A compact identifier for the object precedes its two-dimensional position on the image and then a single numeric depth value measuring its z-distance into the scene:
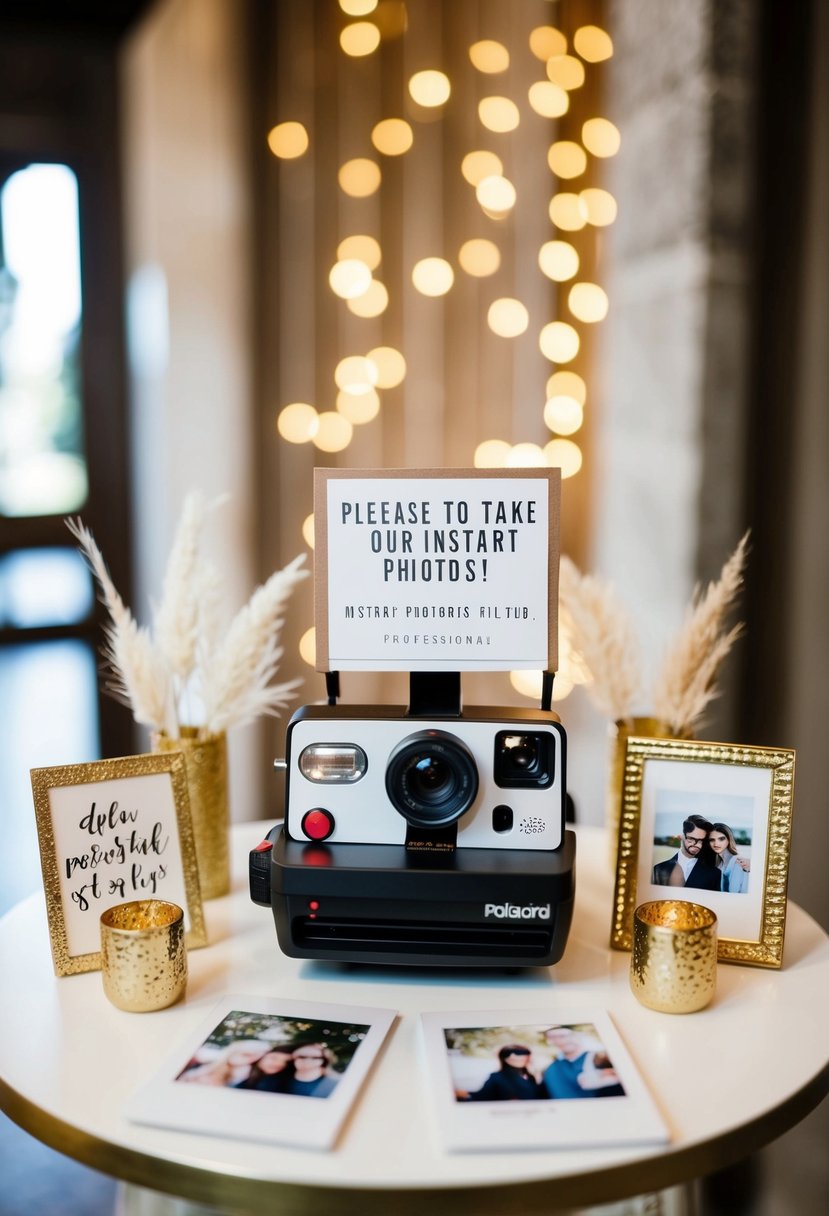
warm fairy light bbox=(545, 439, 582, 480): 2.34
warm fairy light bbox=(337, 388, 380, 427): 2.63
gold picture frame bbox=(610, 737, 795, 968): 1.05
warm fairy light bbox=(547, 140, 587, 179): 2.23
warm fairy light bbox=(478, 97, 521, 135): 2.31
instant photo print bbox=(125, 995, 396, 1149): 0.78
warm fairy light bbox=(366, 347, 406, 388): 2.58
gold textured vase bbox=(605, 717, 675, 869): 1.24
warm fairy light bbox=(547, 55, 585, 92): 2.19
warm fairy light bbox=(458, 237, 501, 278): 2.40
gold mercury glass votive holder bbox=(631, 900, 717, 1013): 0.94
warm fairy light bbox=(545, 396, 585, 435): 2.34
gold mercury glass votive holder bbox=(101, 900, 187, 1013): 0.94
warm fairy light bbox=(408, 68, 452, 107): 2.40
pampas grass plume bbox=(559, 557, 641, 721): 1.23
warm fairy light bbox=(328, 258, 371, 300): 2.59
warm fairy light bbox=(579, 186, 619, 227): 2.17
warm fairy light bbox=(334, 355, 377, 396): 2.61
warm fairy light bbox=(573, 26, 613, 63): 2.13
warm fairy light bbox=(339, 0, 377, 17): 2.45
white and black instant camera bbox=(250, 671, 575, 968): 0.96
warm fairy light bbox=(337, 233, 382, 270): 2.58
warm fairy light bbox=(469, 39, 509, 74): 2.31
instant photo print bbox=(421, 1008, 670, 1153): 0.77
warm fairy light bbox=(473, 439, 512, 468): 2.46
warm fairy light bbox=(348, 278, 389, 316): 2.58
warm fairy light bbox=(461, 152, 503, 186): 2.35
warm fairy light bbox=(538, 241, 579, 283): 2.29
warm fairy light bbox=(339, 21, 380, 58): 2.48
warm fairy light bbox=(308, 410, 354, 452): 2.67
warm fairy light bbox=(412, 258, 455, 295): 2.48
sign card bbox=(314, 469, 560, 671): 1.05
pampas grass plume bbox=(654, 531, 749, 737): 1.19
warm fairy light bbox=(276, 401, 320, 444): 2.71
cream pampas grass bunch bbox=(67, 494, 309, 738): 1.17
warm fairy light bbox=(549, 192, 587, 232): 2.26
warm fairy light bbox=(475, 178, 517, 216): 2.34
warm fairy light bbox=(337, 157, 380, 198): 2.55
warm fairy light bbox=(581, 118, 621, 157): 2.12
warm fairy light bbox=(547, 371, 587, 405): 2.34
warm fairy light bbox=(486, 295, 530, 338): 2.38
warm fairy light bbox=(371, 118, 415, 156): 2.48
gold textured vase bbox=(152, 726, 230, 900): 1.20
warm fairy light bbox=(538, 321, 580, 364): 2.33
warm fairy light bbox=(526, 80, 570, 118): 2.21
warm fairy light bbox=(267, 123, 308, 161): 2.61
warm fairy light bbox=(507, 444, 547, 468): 2.38
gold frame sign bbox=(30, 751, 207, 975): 1.04
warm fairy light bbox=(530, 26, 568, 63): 2.19
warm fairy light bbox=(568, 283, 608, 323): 2.28
